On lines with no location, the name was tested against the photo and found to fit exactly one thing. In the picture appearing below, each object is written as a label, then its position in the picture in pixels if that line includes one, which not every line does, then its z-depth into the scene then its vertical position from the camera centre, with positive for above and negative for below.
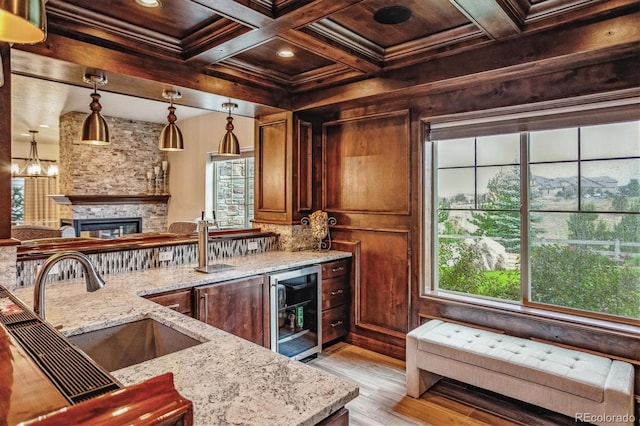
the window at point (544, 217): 2.69 -0.08
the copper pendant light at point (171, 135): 3.10 +0.58
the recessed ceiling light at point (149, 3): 2.18 +1.15
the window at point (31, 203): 9.34 +0.11
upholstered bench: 2.18 -1.02
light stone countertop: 0.98 -0.51
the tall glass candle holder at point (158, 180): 7.72 +0.54
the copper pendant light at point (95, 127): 2.59 +0.54
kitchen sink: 1.77 -0.63
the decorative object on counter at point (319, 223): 3.97 -0.16
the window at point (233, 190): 6.25 +0.29
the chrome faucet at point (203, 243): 3.12 -0.29
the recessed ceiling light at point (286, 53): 2.97 +1.19
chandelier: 7.43 +0.84
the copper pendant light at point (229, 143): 3.56 +0.59
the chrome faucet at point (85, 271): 1.47 -0.24
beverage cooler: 3.29 -0.95
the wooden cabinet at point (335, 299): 3.65 -0.89
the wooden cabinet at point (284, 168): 3.93 +0.41
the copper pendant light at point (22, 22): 0.76 +0.42
